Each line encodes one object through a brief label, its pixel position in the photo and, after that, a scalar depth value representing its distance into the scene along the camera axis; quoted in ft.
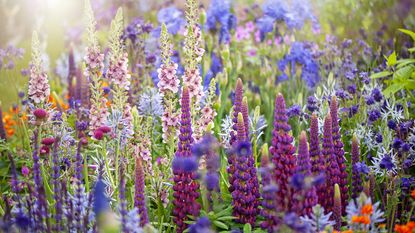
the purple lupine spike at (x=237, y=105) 11.12
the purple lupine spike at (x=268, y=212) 9.56
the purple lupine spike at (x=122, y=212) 8.21
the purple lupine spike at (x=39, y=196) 8.73
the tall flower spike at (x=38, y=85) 11.99
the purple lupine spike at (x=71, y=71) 19.75
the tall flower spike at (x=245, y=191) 10.30
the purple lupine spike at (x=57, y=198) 8.91
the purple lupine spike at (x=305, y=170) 9.06
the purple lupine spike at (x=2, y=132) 14.20
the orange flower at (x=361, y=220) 8.18
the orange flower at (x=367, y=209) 8.29
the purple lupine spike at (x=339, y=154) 10.80
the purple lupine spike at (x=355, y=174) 10.87
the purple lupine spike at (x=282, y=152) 9.63
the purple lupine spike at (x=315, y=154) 9.89
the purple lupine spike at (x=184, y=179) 10.35
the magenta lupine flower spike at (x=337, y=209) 9.03
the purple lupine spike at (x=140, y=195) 9.14
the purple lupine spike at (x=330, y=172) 10.47
